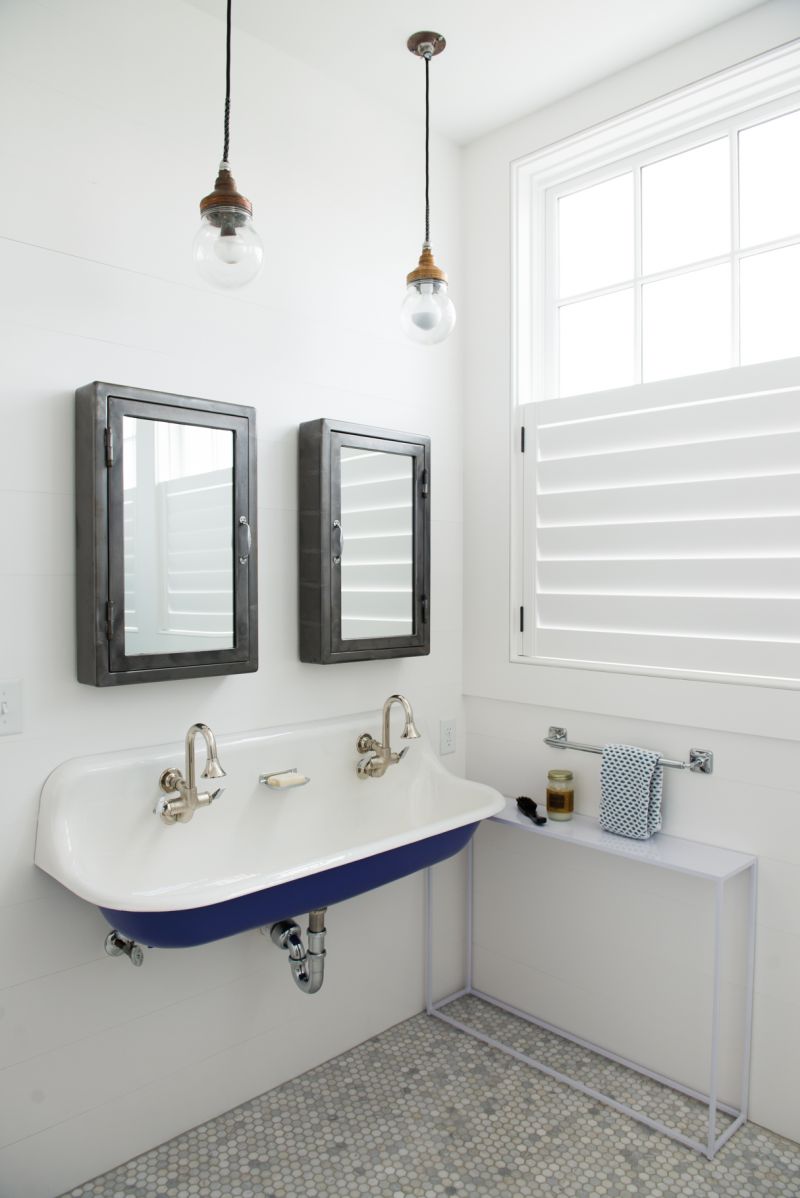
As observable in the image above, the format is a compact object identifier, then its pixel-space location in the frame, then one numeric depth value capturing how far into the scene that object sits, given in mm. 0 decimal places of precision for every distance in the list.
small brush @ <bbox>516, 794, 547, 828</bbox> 2318
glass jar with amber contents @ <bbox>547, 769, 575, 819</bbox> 2350
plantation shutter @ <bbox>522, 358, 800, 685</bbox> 2018
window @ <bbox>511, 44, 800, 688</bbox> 2055
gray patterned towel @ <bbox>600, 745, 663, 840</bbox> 2172
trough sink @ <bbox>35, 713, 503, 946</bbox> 1612
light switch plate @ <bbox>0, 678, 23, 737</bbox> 1699
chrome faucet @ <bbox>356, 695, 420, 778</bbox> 2230
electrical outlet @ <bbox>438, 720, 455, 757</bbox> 2646
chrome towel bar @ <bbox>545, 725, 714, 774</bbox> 2131
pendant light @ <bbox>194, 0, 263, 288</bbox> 1537
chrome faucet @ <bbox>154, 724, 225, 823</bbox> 1781
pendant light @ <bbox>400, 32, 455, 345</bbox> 1882
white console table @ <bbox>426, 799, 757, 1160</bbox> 1939
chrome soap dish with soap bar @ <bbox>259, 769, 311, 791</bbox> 2033
